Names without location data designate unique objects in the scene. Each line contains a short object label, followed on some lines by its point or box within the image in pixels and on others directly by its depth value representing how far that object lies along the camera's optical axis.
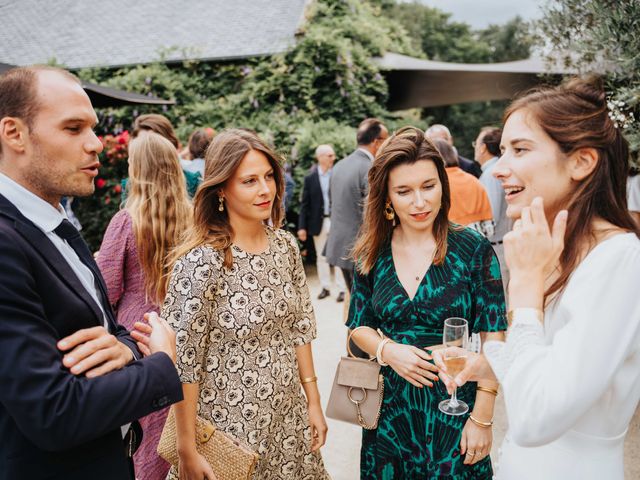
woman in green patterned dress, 2.00
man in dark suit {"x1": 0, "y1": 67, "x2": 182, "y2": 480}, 1.18
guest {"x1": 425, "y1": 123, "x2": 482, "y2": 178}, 6.64
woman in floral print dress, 2.01
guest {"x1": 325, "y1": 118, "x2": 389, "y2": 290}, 5.84
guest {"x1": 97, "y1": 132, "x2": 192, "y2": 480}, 2.92
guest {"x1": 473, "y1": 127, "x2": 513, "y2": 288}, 5.14
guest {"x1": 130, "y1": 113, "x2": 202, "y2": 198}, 4.48
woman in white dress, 1.12
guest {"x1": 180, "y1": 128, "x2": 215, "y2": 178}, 5.79
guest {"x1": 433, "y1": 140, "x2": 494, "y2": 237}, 4.55
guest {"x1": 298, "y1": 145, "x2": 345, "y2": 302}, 7.54
